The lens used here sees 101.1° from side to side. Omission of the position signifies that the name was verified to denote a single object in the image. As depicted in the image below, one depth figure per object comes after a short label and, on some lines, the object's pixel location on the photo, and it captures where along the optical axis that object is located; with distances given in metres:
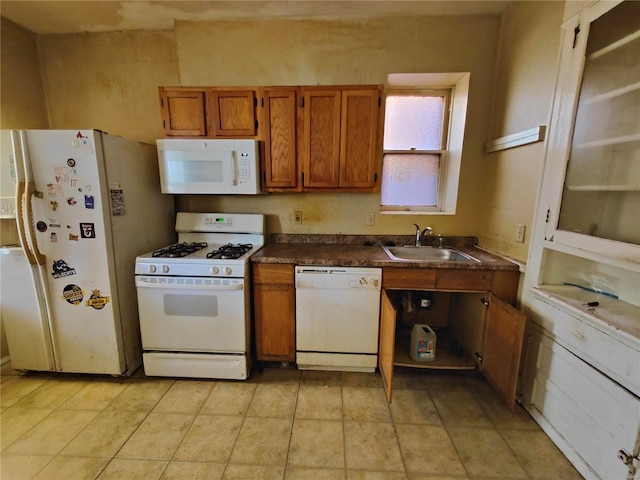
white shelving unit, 1.16
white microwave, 2.04
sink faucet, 2.27
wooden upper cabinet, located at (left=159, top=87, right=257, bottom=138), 2.08
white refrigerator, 1.68
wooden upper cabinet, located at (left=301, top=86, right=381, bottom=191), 2.04
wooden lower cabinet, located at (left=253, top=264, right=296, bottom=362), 1.94
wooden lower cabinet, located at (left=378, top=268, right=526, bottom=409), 1.60
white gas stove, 1.81
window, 2.36
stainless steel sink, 2.29
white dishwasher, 1.89
